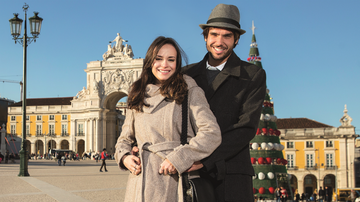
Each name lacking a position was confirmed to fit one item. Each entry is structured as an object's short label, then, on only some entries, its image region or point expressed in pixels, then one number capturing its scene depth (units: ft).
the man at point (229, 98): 7.91
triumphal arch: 176.96
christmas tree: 36.68
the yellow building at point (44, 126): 201.20
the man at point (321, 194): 92.81
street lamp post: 51.57
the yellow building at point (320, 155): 154.98
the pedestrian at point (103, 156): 67.25
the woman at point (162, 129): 7.38
